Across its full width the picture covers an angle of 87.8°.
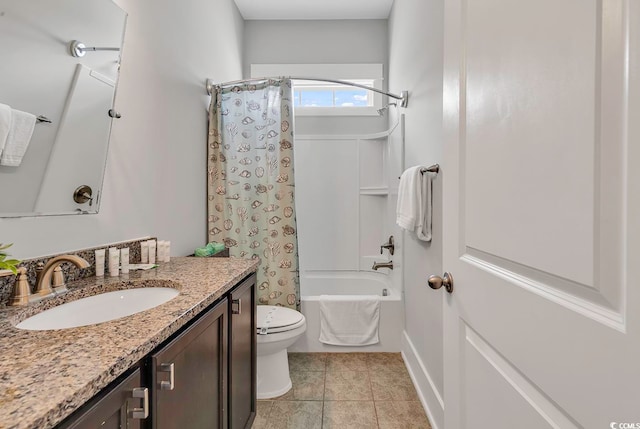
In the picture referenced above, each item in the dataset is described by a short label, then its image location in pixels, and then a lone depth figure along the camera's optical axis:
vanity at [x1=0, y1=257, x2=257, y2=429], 0.49
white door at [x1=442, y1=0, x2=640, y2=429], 0.45
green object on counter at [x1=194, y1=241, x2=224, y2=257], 1.98
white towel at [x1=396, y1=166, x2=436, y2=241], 1.86
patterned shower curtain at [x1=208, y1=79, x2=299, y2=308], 2.29
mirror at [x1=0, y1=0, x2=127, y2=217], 0.96
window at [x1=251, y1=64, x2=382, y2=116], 3.33
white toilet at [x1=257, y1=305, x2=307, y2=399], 1.92
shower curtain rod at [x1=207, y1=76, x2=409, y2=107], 2.30
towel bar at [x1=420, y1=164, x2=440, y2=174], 1.71
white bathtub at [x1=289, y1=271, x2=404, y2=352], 2.54
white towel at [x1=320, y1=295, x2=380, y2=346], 2.52
